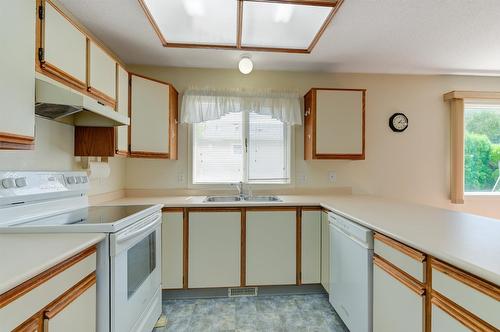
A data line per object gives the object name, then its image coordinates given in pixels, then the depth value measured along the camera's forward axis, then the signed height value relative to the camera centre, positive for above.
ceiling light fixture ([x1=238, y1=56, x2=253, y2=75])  2.33 +0.97
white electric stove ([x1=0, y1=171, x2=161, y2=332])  1.24 -0.33
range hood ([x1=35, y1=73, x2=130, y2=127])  1.21 +0.34
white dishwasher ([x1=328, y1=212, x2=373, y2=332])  1.49 -0.72
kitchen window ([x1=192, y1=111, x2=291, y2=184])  2.82 +0.20
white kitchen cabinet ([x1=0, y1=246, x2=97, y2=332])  0.74 -0.48
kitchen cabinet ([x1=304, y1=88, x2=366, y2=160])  2.59 +0.47
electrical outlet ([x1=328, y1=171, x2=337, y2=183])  2.92 -0.10
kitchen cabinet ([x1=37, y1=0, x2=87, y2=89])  1.21 +0.65
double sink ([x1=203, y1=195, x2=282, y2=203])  2.67 -0.34
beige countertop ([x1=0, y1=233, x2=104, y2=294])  0.74 -0.32
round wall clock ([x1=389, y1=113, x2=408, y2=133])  2.94 +0.54
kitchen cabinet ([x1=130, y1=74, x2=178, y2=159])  2.26 +0.46
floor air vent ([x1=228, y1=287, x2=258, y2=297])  2.29 -1.15
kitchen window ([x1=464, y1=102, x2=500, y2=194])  3.02 +0.27
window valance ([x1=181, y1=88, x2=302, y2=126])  2.70 +0.71
